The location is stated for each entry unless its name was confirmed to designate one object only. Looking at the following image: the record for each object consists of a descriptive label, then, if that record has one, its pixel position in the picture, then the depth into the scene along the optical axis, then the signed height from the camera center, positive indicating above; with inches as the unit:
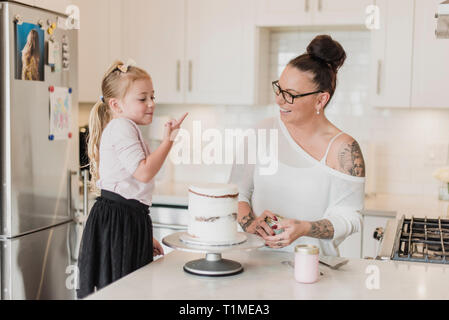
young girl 73.5 -12.9
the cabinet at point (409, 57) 118.0 +11.4
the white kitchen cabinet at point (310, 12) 121.6 +21.0
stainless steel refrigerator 97.3 -8.0
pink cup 54.3 -14.0
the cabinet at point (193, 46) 129.6 +14.5
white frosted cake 55.4 -9.5
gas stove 66.2 -16.2
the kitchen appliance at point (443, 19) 66.7 +10.8
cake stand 54.7 -14.3
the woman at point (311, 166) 79.7 -7.4
